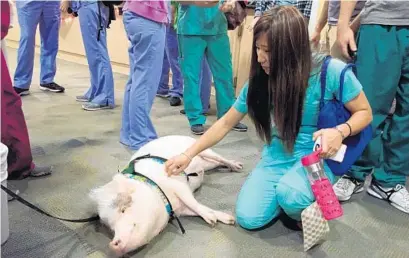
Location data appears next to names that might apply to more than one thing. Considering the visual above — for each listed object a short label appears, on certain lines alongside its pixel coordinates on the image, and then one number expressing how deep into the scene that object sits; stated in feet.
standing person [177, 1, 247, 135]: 8.39
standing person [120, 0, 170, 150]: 6.81
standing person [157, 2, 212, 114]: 9.86
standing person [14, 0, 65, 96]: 10.72
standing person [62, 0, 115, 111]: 9.45
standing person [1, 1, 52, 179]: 5.62
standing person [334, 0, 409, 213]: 5.42
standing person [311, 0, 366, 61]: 6.73
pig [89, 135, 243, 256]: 4.44
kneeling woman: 4.42
